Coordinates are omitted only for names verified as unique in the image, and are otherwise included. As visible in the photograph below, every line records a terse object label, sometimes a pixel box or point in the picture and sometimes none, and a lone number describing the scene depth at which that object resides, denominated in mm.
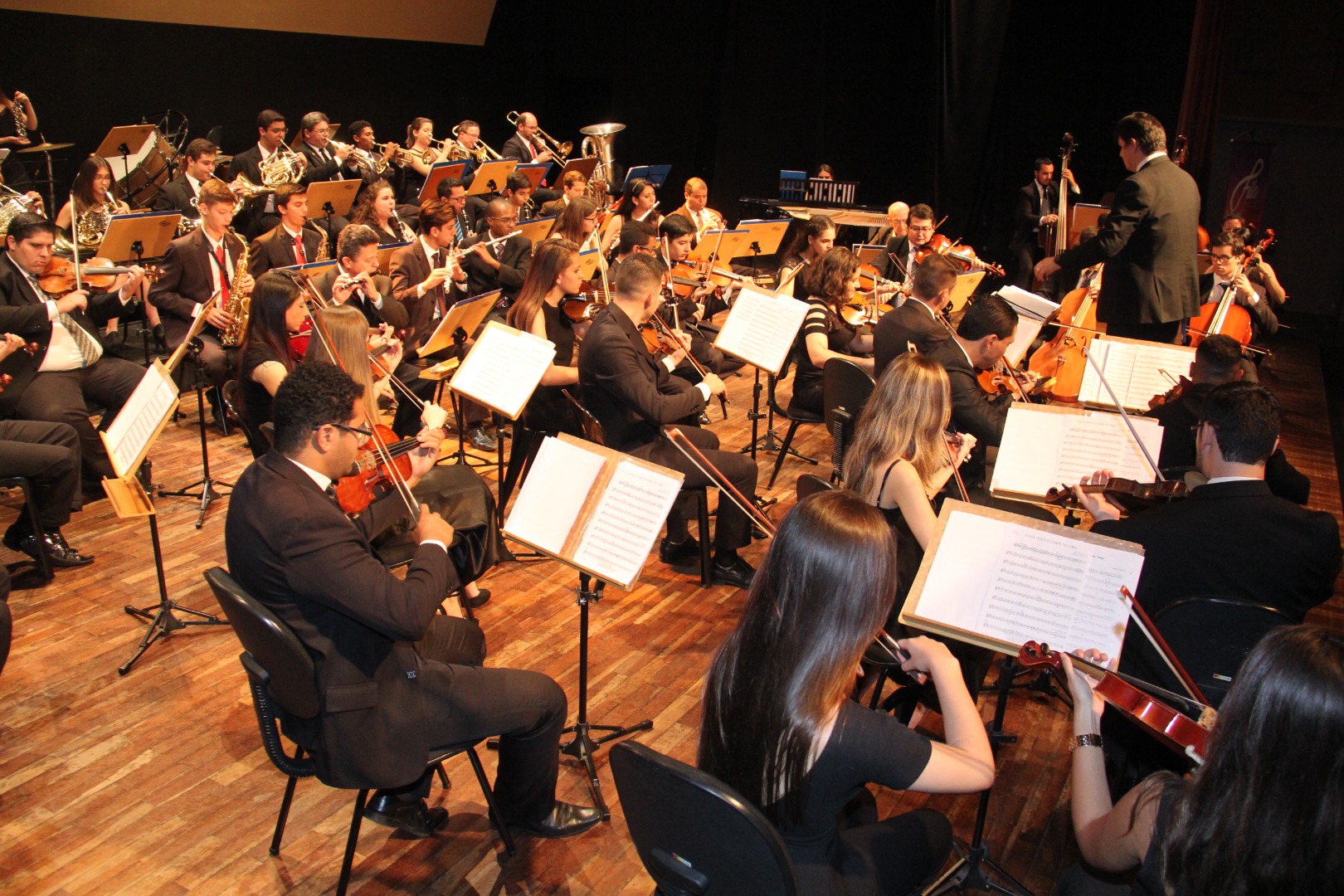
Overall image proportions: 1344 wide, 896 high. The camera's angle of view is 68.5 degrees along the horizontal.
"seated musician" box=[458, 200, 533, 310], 6355
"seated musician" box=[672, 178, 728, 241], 7934
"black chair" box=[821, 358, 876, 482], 3994
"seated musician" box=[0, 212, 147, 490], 4449
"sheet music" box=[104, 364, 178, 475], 3168
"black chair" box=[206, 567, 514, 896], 2141
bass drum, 8094
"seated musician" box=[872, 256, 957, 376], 4231
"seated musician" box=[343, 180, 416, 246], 6348
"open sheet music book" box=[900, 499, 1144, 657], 2168
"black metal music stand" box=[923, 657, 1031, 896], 2570
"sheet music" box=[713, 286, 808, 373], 4609
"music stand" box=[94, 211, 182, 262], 5750
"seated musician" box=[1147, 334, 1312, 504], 3646
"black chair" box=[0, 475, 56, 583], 3996
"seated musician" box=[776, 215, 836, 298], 6309
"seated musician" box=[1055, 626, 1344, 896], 1428
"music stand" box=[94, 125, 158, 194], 8031
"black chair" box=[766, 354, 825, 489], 5125
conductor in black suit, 4910
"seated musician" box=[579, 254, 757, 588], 3969
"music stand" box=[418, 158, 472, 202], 8141
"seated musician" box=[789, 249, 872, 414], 5094
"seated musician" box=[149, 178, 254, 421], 5306
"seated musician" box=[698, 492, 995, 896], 1724
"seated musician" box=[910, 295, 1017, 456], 3967
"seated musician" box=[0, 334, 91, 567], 4023
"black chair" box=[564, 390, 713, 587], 4062
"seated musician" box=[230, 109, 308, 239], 7945
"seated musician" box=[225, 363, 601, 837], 2180
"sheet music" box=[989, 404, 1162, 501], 3225
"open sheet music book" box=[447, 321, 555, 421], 3988
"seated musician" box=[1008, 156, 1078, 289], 9117
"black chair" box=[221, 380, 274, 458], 3871
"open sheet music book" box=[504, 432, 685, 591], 2535
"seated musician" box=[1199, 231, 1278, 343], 5906
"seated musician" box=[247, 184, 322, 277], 5914
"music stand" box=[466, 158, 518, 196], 8891
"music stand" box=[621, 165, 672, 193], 10398
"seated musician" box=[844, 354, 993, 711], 2982
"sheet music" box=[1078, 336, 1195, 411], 4164
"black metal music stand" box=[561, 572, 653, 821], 2820
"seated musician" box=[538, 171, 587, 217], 7953
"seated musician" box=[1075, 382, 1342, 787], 2523
